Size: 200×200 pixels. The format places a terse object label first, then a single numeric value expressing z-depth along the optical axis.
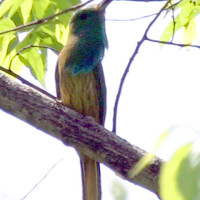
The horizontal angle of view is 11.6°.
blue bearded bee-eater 5.89
